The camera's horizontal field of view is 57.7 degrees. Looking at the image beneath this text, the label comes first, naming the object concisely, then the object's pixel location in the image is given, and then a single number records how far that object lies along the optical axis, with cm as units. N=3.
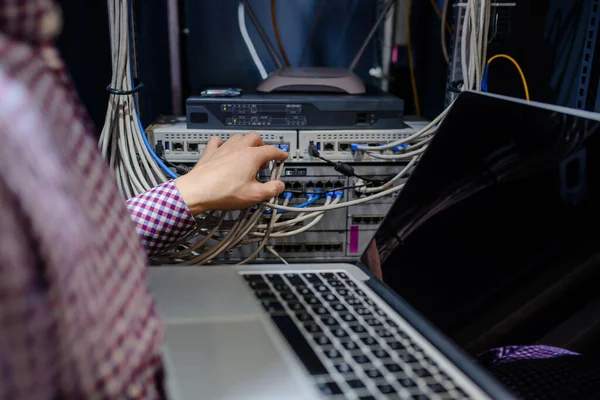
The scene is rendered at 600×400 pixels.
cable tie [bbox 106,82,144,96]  107
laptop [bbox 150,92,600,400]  42
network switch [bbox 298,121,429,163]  120
